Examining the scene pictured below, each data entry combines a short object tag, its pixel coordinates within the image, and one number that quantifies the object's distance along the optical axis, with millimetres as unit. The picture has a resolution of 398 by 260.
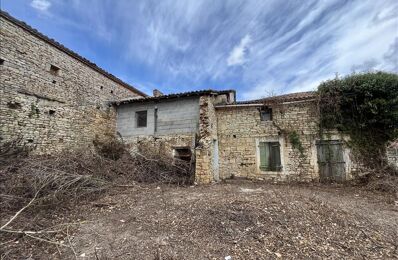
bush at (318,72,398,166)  8672
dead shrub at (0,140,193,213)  5488
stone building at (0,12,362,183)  8484
